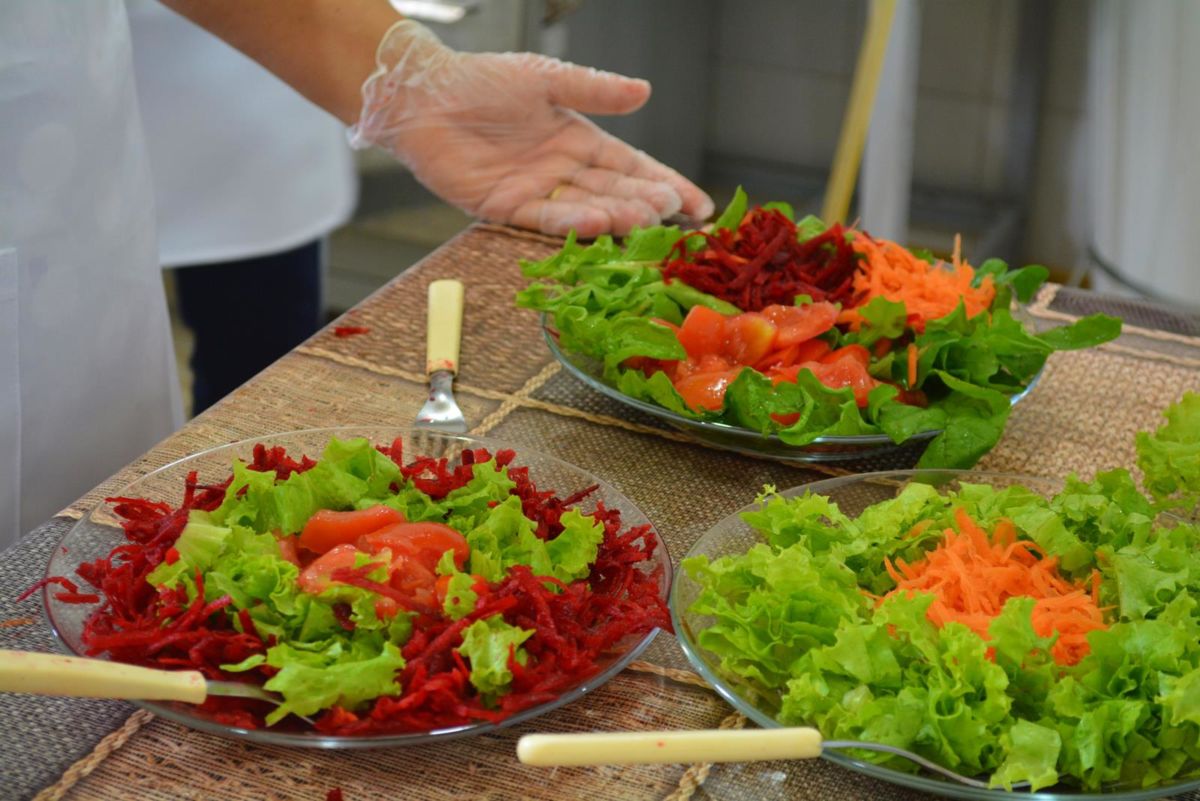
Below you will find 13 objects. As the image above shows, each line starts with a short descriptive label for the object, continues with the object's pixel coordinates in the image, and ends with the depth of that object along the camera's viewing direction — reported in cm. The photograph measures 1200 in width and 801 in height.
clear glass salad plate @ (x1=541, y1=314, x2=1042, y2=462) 128
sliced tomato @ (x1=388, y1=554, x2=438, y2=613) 110
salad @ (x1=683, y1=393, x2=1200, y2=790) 105
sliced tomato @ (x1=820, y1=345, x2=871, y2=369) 133
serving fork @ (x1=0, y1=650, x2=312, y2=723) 102
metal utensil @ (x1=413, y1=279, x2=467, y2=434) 134
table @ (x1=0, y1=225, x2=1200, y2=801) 108
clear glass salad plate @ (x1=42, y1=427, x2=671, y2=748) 105
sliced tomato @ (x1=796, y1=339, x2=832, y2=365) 134
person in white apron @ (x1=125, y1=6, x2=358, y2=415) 198
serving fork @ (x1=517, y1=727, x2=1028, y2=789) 100
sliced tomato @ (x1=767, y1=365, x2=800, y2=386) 131
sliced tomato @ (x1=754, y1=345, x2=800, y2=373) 133
